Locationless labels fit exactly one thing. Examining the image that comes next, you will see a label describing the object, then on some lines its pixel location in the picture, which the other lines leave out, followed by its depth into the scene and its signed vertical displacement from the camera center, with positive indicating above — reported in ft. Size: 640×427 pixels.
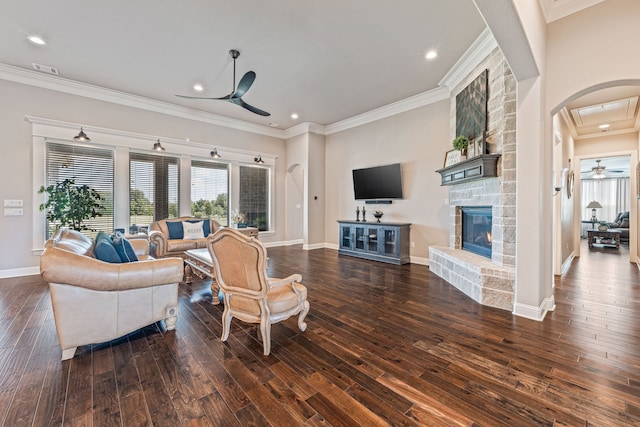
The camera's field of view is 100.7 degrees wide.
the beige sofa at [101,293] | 6.68 -2.29
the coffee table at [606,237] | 25.41 -2.31
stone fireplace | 10.08 +0.46
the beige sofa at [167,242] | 15.75 -1.86
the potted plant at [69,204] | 14.38 +0.39
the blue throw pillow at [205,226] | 18.76 -1.03
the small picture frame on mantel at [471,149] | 12.68 +3.16
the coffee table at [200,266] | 10.75 -2.44
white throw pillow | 17.72 -1.29
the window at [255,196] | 23.88 +1.53
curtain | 37.45 +2.65
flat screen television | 19.25 +2.34
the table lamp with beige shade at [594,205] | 31.83 +1.06
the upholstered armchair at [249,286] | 6.81 -2.04
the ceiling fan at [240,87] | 11.53 +5.73
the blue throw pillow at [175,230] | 17.60 -1.22
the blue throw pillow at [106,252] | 7.97 -1.23
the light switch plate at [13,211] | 14.33 -0.03
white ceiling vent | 13.97 +7.66
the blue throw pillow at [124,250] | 8.66 -1.27
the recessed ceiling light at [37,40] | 11.53 +7.57
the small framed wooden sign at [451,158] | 14.31 +3.09
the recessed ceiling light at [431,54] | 12.78 +7.76
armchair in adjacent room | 28.39 -1.45
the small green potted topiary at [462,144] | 13.25 +3.49
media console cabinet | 17.93 -2.02
